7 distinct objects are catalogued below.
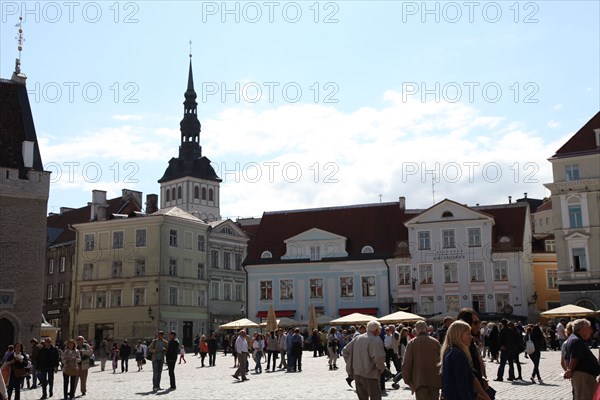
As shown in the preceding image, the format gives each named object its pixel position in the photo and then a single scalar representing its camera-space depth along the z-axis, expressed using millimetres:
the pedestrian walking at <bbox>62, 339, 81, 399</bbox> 18859
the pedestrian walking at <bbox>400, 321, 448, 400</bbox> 10062
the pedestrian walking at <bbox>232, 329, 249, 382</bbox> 23938
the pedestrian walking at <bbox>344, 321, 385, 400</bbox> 12047
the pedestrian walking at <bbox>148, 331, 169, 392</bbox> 21375
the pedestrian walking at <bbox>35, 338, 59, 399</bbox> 19516
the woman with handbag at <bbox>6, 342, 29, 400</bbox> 17594
